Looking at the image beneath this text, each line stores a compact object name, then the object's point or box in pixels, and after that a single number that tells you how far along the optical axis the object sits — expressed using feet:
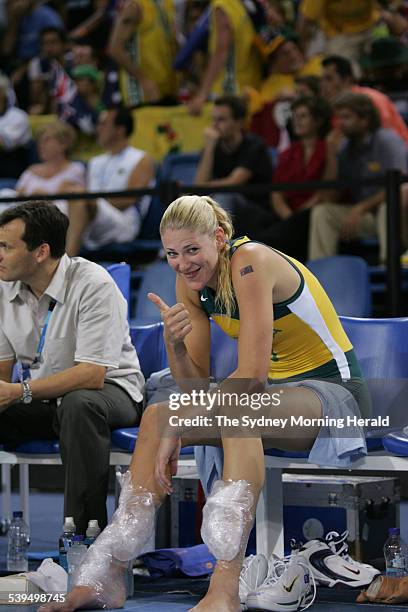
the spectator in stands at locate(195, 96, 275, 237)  44.86
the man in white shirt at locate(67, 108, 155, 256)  45.09
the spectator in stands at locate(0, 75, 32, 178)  56.49
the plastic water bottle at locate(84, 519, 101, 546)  24.61
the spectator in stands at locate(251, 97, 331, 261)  44.16
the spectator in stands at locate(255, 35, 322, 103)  53.16
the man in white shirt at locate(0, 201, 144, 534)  26.25
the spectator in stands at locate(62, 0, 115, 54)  63.51
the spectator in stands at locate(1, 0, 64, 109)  64.59
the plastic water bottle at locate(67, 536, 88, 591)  23.40
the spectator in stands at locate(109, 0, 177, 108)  58.08
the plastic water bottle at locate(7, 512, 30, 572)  28.02
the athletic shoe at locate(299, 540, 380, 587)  24.79
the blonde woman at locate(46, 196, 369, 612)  21.75
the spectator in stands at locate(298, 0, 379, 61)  53.31
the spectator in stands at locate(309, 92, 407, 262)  41.50
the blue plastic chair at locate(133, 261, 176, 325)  38.60
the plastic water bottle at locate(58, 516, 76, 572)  24.13
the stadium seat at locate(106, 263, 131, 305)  31.09
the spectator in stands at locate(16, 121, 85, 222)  48.96
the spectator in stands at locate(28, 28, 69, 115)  62.08
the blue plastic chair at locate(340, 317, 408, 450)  25.29
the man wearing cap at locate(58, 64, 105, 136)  57.72
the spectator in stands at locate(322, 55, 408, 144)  47.63
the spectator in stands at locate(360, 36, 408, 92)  51.67
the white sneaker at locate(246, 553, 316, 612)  22.43
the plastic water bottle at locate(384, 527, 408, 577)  24.25
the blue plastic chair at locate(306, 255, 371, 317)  36.96
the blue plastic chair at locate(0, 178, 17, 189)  52.85
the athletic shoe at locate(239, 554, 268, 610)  23.07
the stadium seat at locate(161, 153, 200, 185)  49.67
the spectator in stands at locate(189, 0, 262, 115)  53.88
